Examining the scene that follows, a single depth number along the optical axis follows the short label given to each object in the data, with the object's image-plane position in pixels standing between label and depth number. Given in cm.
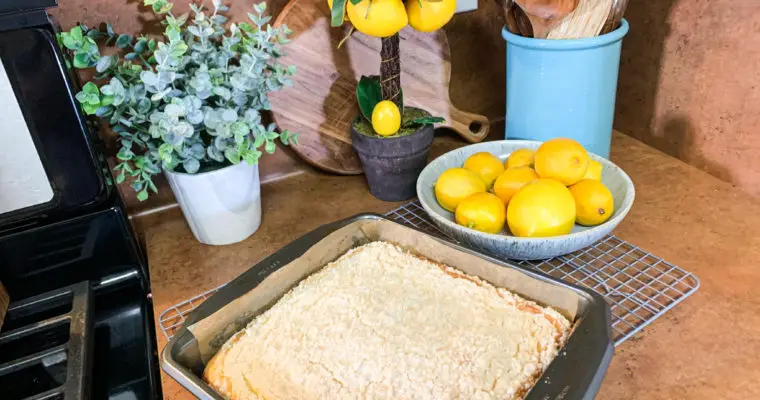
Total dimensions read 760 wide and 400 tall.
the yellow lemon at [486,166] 80
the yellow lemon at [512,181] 74
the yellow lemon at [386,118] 80
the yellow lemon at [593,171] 75
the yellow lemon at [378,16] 71
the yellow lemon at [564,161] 71
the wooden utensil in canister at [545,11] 75
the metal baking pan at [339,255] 48
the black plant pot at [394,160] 82
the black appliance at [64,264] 60
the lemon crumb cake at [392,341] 52
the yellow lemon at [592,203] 70
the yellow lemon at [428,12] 73
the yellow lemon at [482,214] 71
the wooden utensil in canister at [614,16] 78
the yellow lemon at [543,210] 67
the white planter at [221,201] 75
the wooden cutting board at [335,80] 88
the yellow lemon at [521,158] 79
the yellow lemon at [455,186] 75
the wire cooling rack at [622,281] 63
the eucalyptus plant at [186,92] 66
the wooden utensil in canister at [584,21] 77
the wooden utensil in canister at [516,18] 82
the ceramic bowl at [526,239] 67
